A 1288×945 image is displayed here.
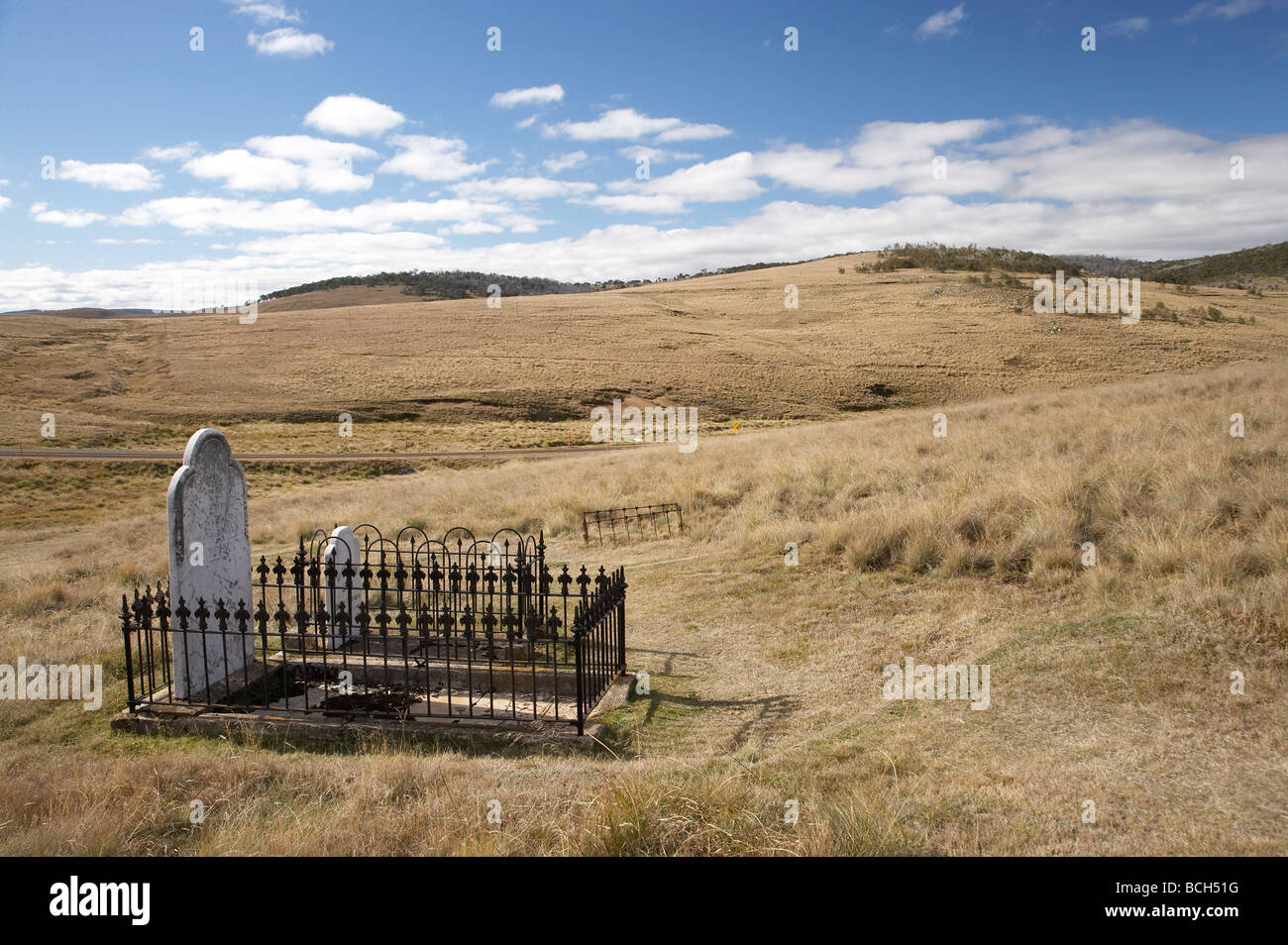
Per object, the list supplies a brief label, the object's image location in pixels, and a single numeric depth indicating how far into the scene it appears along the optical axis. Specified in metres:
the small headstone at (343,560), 9.16
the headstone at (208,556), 7.59
